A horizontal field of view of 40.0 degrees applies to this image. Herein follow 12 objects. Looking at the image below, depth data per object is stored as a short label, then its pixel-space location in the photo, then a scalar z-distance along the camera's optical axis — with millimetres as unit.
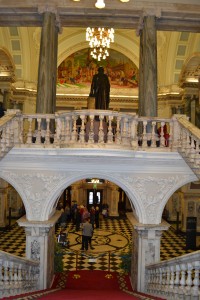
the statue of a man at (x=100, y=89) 8868
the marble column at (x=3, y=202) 14489
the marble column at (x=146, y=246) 7340
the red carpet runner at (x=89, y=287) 5983
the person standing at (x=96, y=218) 15757
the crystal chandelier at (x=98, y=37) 14166
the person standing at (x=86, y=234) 10912
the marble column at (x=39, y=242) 7285
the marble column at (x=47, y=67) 8296
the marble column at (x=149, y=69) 8302
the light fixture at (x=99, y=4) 5650
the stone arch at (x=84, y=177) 7261
